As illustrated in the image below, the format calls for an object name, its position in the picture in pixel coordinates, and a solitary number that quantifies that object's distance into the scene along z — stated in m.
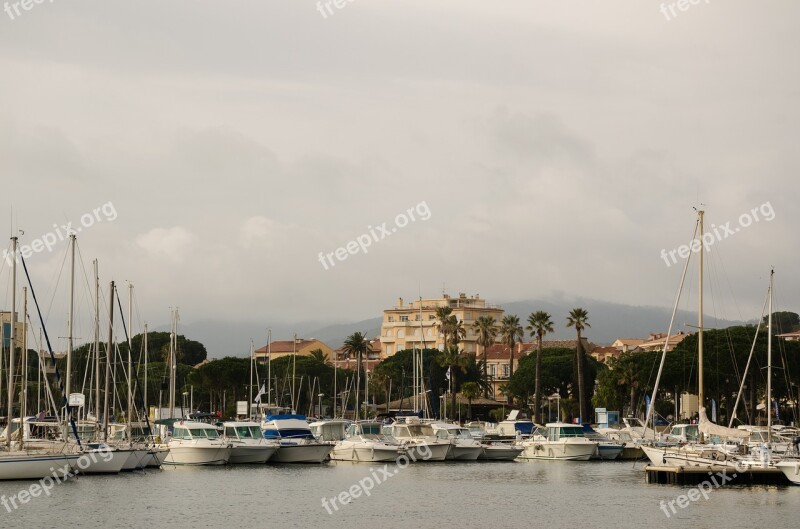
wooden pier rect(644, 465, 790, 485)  57.28
